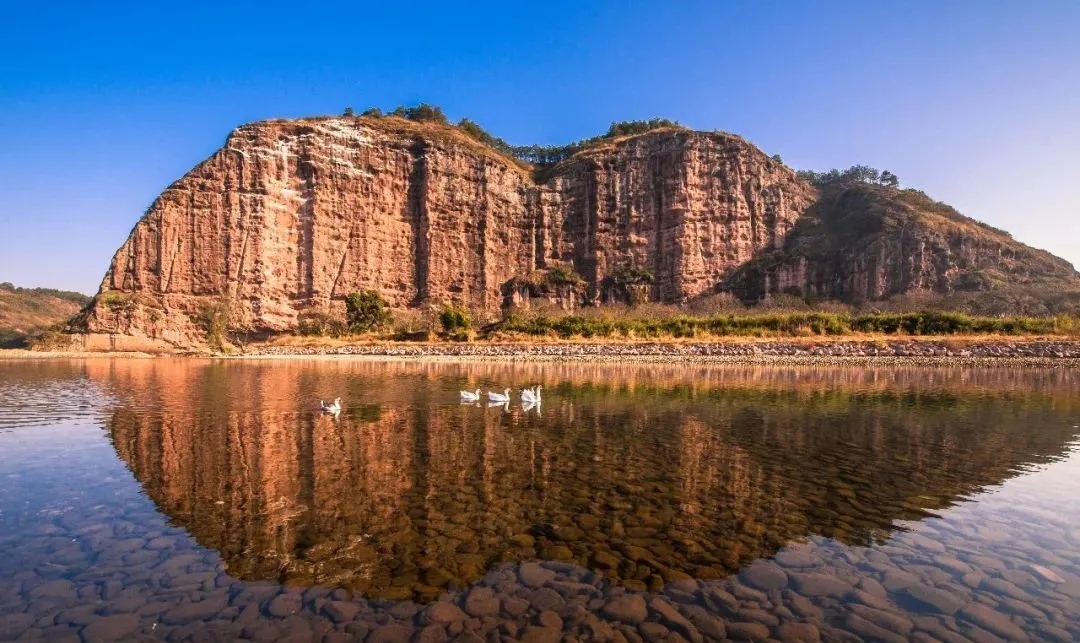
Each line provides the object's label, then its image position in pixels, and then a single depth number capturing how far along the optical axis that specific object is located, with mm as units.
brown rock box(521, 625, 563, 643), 4825
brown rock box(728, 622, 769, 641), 4867
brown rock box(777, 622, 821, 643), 4855
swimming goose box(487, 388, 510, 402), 19266
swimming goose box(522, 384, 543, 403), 19031
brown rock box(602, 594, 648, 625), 5188
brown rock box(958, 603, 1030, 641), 4953
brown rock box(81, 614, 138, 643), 4758
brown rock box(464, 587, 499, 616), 5312
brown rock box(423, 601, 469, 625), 5133
